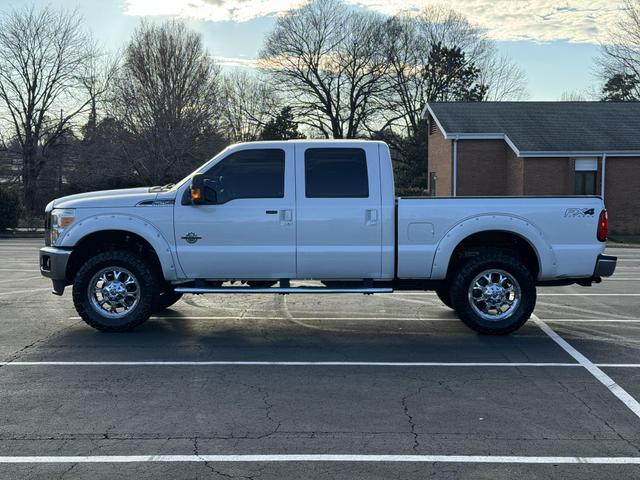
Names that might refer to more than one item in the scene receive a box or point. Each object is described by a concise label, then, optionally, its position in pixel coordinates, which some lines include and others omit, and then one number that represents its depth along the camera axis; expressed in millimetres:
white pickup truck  7973
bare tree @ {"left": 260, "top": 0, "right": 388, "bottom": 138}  51469
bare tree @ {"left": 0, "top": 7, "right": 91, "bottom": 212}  41656
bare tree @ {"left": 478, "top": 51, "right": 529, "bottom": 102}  56928
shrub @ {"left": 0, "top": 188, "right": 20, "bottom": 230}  30156
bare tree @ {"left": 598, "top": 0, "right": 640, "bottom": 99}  45156
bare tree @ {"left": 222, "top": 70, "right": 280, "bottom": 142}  51281
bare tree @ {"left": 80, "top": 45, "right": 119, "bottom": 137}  42700
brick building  29016
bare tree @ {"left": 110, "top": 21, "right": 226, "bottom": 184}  37312
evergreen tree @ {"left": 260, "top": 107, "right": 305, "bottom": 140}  47656
